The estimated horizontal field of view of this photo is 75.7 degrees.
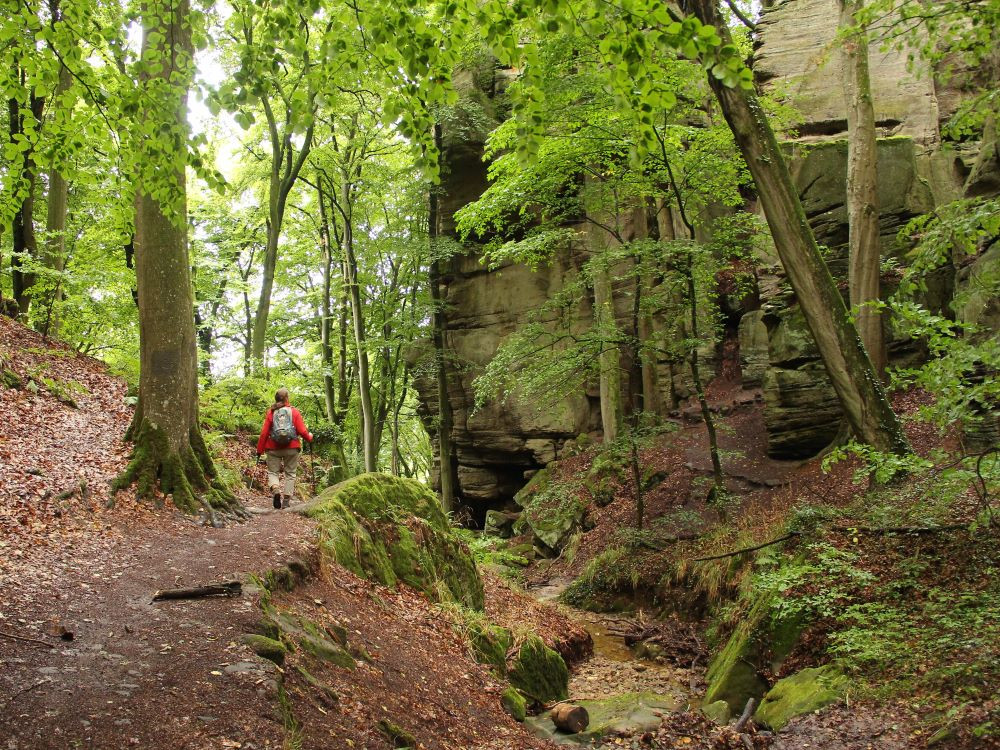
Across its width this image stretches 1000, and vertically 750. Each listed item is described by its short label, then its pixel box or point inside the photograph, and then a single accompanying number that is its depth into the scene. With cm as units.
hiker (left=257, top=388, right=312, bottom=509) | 1011
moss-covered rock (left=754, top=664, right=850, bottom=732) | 585
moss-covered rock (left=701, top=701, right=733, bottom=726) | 673
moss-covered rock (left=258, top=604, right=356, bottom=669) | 495
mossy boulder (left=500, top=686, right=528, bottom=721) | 671
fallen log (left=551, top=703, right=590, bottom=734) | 676
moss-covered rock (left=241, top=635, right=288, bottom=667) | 452
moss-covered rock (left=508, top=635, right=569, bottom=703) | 780
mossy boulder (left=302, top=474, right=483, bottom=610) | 782
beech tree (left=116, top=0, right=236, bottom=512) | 808
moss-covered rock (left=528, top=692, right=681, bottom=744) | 670
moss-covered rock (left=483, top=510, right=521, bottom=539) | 2031
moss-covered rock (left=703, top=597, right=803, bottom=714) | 709
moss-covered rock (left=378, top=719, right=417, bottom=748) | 461
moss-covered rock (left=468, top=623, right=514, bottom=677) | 756
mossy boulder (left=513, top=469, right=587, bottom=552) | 1593
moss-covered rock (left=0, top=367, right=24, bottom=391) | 1056
